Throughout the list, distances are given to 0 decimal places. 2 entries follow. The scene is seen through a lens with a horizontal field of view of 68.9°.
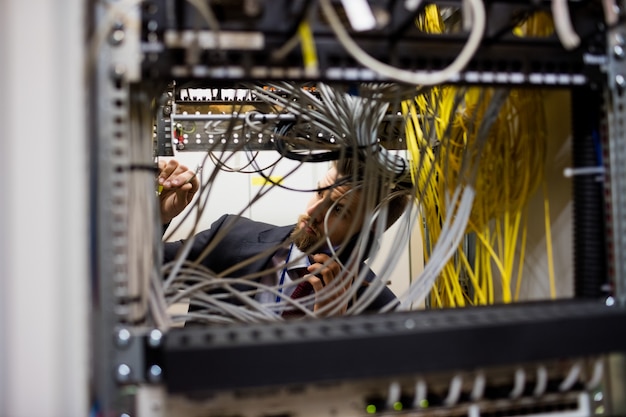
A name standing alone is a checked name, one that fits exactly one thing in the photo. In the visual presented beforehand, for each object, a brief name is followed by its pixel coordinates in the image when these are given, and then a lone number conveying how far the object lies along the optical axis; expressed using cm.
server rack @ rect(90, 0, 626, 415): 47
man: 84
